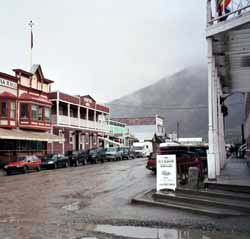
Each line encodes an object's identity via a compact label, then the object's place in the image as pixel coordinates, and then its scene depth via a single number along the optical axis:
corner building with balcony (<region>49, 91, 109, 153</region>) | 55.32
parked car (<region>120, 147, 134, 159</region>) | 61.00
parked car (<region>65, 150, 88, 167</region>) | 46.05
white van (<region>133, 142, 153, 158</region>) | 72.12
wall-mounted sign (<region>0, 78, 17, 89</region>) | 42.38
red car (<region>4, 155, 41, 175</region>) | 34.34
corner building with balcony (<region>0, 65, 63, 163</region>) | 42.09
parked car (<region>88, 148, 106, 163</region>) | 50.43
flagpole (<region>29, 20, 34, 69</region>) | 49.43
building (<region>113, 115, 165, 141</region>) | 120.06
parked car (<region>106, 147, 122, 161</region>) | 56.00
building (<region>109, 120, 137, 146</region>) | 87.31
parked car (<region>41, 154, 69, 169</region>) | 40.47
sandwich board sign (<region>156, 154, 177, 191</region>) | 15.39
